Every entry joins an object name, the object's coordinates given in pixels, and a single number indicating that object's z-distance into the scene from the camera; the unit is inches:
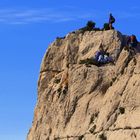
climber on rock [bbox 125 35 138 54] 2585.6
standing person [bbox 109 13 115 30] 2766.2
